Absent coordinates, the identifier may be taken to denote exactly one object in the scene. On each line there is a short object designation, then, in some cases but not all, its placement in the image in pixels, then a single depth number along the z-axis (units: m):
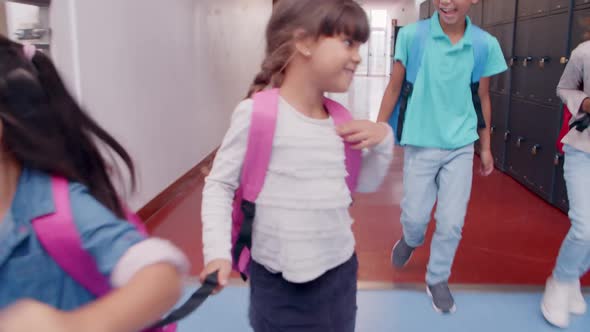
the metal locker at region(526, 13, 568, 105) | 3.78
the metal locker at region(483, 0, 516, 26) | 4.80
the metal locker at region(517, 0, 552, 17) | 4.04
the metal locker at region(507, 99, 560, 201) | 3.96
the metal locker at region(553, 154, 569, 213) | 3.69
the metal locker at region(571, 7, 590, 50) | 3.40
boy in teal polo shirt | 2.21
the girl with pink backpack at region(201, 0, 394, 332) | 1.26
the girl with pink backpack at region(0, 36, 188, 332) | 0.73
